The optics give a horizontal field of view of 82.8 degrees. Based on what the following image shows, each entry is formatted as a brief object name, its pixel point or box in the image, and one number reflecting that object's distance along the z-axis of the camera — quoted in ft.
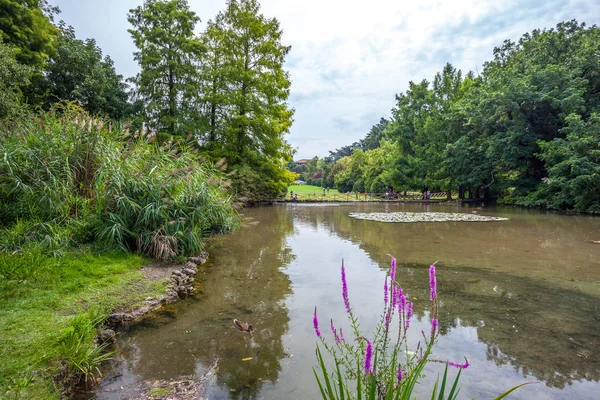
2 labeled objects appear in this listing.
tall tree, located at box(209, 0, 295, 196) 73.82
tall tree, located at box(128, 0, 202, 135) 69.97
